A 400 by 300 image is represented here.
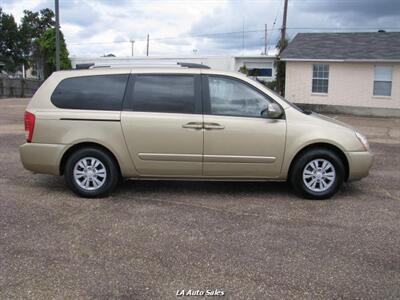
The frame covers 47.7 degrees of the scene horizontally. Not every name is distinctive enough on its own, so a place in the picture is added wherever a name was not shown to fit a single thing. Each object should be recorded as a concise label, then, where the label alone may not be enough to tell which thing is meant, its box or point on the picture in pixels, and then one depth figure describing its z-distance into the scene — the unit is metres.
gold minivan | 5.98
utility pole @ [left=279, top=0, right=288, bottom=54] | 26.53
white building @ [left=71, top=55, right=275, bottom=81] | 30.92
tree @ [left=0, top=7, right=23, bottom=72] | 60.66
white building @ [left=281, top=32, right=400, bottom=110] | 21.02
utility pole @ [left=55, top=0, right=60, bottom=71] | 16.04
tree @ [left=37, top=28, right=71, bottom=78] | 35.38
